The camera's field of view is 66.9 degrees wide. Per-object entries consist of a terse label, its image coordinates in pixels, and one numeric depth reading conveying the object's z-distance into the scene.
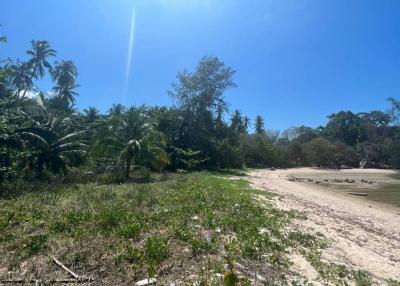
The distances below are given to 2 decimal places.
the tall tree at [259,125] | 90.69
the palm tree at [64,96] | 49.47
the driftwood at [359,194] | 26.16
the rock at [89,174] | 20.98
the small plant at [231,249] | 6.22
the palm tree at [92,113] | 43.44
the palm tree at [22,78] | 41.06
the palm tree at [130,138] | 21.25
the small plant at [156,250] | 5.86
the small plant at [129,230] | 7.03
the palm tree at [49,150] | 19.94
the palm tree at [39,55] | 40.66
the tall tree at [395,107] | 75.44
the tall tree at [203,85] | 41.19
